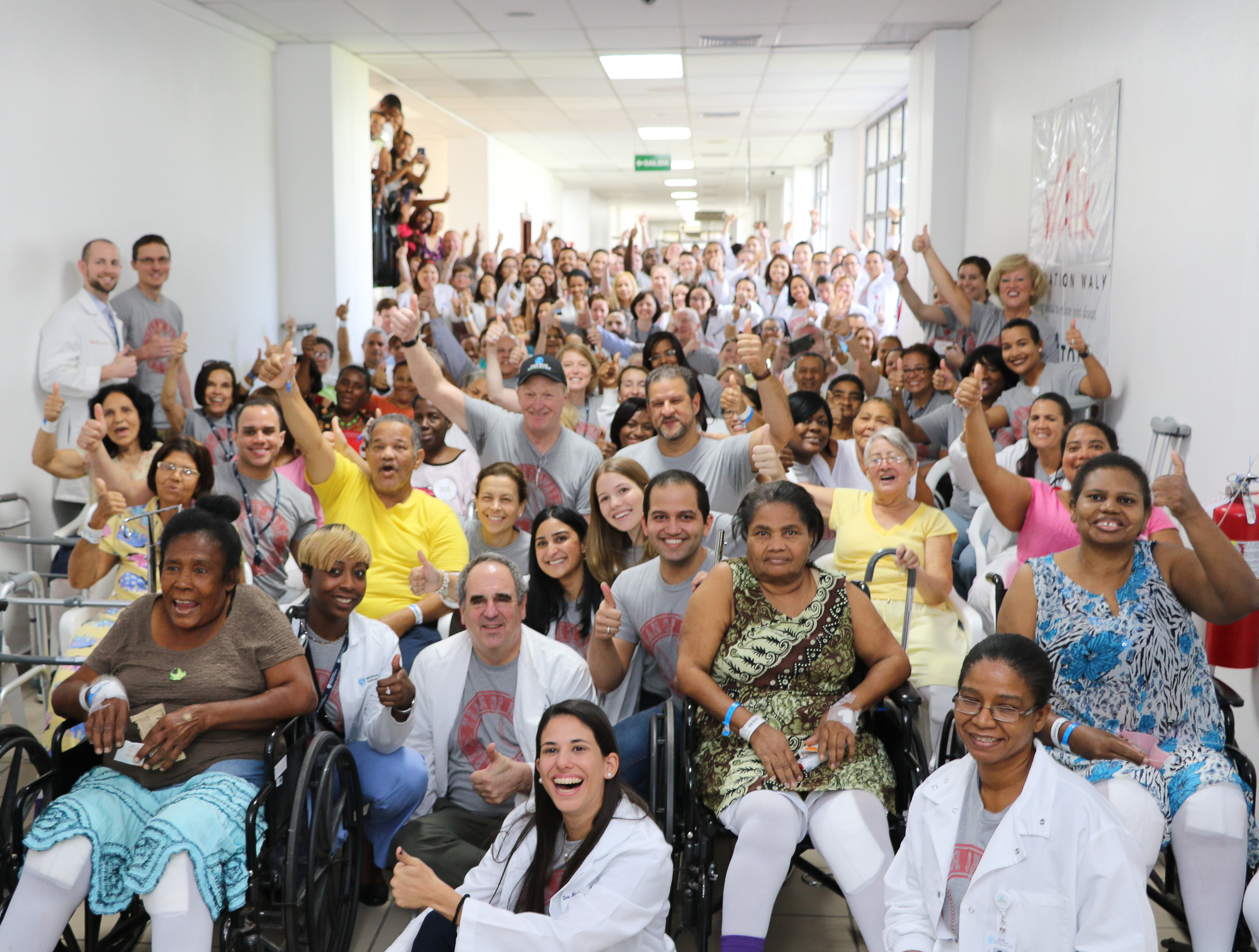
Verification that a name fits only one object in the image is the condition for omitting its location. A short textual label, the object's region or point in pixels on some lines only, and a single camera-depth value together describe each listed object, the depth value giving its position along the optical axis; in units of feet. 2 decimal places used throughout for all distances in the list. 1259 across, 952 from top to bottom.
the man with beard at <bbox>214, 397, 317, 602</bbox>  12.32
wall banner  15.85
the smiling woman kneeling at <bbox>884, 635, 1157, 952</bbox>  5.99
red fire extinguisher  10.19
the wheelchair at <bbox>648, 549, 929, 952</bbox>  8.27
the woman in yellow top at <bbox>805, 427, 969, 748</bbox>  10.64
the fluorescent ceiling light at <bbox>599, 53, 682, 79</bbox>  28.40
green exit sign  48.80
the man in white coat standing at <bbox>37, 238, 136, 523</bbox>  16.31
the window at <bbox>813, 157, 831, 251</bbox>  51.98
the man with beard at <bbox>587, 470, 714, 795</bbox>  9.74
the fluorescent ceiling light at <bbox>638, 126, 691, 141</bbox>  43.32
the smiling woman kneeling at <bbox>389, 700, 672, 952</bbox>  6.84
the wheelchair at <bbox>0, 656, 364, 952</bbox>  7.74
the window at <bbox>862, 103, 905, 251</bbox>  36.76
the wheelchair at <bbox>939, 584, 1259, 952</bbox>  8.22
